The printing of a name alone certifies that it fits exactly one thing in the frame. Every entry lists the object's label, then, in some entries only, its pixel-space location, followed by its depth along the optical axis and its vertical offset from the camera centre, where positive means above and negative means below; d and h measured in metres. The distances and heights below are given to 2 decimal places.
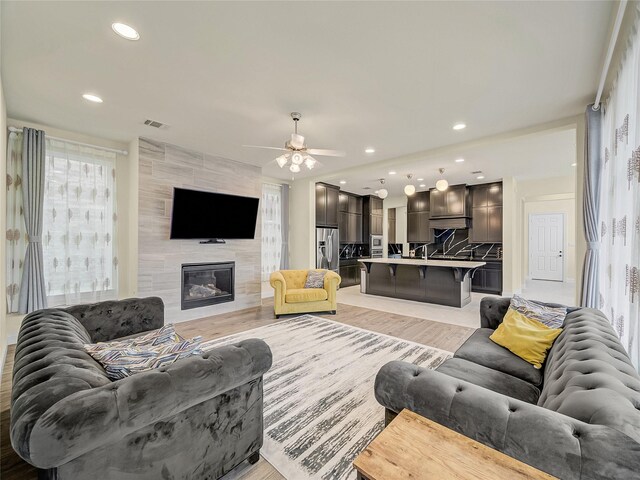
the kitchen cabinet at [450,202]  7.29 +1.10
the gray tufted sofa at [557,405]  0.81 -0.63
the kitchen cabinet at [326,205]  7.27 +1.01
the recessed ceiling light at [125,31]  1.96 +1.52
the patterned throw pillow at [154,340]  1.80 -0.74
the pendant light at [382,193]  6.37 +1.14
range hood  7.32 +0.54
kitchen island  5.47 -0.82
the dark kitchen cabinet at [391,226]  9.59 +0.56
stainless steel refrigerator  7.09 -0.17
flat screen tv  4.43 +0.45
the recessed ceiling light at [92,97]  2.93 +1.54
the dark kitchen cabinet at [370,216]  8.79 +0.83
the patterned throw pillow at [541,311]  2.12 -0.55
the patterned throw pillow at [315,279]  5.11 -0.69
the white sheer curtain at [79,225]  3.76 +0.22
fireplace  4.70 -0.77
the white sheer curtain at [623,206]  1.83 +0.32
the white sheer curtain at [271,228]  6.57 +0.32
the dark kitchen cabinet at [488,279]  6.76 -0.90
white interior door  8.55 -0.08
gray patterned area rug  1.70 -1.30
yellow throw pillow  1.99 -0.71
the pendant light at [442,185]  5.37 +1.14
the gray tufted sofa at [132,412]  0.97 -0.70
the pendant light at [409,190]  5.80 +1.11
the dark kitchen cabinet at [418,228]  8.06 +0.43
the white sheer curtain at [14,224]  3.49 +0.20
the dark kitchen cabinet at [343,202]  8.05 +1.18
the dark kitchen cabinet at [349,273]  8.06 -0.92
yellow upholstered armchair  4.70 -0.95
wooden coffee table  0.86 -0.72
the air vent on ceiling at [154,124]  3.60 +1.55
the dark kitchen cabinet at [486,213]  6.89 +0.75
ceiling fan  3.17 +1.08
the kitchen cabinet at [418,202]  8.14 +1.20
